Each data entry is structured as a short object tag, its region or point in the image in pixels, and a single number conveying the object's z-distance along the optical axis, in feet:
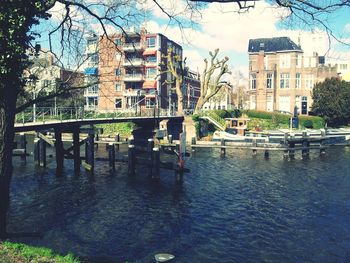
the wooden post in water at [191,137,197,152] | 137.29
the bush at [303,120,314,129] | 194.29
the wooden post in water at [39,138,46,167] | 95.91
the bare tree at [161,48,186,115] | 178.40
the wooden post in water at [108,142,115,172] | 95.07
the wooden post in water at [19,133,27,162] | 103.91
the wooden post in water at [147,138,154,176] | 83.56
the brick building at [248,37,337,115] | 228.02
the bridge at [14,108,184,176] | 80.23
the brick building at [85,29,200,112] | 215.92
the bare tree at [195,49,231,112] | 180.96
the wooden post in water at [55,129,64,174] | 90.48
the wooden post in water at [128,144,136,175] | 87.51
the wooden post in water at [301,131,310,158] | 123.48
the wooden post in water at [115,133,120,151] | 139.95
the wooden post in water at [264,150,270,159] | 120.31
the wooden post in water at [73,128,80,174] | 91.48
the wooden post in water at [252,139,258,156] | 124.65
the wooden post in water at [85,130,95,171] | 90.99
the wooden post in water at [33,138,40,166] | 97.57
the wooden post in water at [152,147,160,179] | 80.83
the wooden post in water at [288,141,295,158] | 119.85
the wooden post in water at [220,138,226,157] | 125.82
